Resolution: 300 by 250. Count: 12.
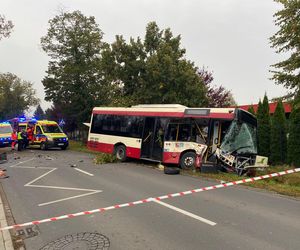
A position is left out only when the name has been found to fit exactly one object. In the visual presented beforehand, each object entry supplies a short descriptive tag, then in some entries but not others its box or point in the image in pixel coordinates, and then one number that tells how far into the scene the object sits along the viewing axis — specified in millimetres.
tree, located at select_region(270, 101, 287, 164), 19938
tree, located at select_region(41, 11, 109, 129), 32312
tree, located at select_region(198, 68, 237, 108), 33688
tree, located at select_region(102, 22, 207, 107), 24281
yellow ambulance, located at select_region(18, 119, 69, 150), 27312
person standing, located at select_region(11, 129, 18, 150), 28984
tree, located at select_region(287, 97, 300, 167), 18391
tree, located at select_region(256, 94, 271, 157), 20781
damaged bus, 13586
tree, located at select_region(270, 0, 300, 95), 13828
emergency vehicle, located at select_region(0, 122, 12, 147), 30859
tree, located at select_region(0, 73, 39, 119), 81625
